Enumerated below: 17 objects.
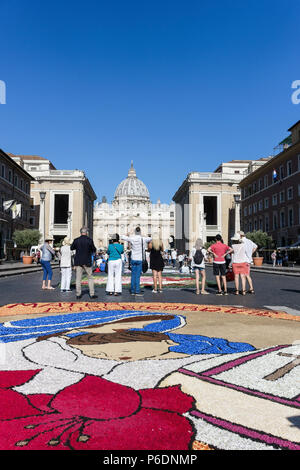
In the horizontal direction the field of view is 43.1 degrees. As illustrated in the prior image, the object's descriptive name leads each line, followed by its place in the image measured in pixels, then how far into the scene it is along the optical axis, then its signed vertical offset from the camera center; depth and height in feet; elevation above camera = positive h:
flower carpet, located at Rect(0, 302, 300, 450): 6.66 -3.22
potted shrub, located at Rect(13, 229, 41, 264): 131.75 +5.27
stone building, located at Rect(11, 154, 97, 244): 205.80 +33.24
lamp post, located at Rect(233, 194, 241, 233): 156.70 +13.82
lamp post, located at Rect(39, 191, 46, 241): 152.64 +13.83
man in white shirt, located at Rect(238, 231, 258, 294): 32.48 +0.50
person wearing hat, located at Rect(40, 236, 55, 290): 36.73 -0.19
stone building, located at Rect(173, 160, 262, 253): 209.67 +29.37
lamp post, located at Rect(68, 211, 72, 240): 188.70 +12.75
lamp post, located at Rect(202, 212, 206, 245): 194.93 +11.85
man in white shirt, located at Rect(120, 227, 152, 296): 32.07 -0.18
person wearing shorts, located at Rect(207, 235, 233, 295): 33.17 -0.45
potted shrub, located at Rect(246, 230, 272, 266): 130.62 +5.44
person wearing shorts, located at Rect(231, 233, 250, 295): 32.37 -0.70
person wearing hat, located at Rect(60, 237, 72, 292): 35.27 -1.03
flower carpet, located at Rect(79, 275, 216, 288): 43.99 -3.71
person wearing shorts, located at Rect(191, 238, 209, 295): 33.55 -1.00
